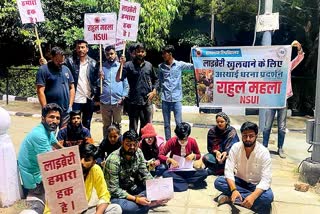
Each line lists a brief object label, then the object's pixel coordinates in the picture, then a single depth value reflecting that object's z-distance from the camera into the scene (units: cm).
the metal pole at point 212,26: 1165
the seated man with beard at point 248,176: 367
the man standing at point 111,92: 504
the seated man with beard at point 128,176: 353
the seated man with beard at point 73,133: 422
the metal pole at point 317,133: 467
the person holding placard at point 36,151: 338
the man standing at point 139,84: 504
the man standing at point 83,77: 490
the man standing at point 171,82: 533
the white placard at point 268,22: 606
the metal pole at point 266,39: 695
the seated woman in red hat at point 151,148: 426
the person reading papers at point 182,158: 426
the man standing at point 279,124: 554
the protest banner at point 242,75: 469
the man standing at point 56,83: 444
